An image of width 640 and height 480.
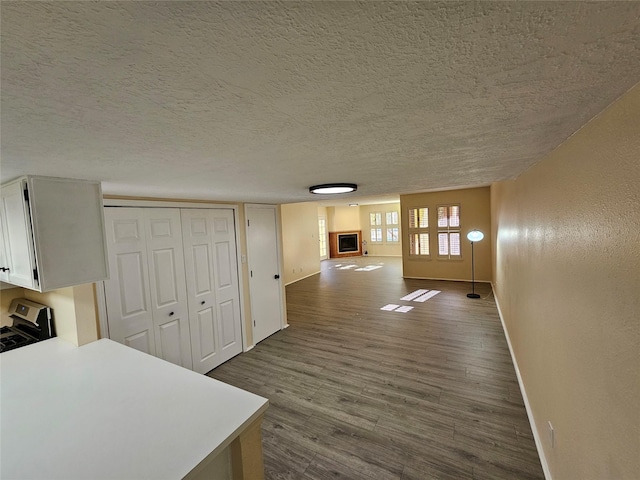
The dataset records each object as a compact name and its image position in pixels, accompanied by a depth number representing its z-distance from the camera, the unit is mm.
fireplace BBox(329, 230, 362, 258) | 12211
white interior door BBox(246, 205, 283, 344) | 3992
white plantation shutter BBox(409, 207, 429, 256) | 7420
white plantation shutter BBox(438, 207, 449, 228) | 7113
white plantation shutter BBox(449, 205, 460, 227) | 6961
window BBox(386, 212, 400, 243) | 11781
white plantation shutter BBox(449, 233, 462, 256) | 7047
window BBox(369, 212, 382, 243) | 12172
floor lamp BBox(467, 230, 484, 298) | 5941
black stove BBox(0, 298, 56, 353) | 2252
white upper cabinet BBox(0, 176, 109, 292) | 1570
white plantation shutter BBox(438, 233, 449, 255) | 7183
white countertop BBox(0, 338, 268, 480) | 1077
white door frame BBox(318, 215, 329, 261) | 11943
